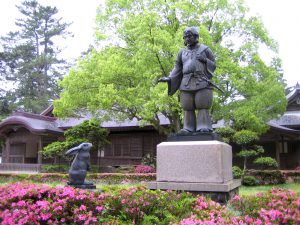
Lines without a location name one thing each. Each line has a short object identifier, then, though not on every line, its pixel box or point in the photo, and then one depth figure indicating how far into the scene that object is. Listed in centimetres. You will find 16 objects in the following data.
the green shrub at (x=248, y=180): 1514
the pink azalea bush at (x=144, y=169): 1845
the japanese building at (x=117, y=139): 2095
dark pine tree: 3778
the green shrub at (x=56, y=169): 2046
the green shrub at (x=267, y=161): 1633
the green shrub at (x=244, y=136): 1526
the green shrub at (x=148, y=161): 2004
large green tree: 1418
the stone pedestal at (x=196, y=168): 635
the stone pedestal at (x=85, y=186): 893
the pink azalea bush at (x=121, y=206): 456
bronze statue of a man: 709
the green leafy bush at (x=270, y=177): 1591
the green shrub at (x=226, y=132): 1598
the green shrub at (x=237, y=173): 1527
